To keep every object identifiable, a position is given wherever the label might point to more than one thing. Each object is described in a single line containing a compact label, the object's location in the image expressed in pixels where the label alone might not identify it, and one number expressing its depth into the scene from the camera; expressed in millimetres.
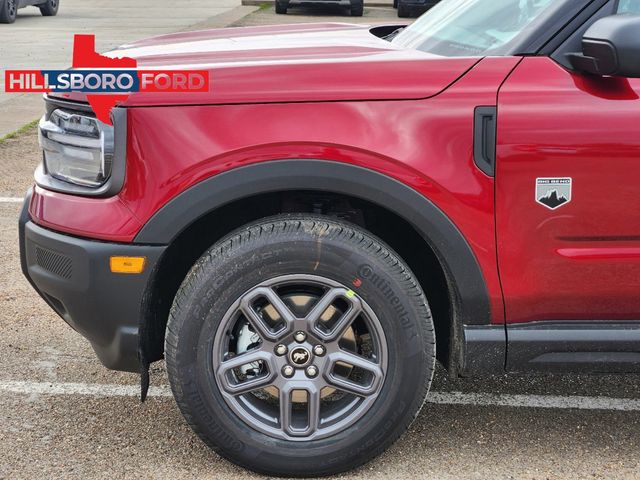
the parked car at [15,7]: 18578
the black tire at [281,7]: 21750
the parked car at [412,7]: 20391
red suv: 2693
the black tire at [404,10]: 20578
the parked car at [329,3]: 20703
